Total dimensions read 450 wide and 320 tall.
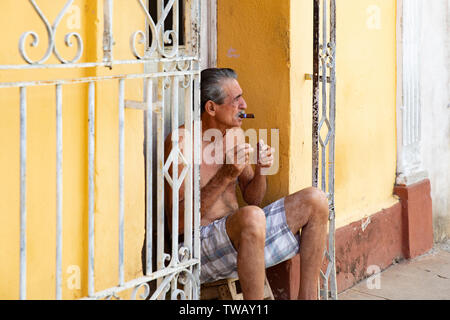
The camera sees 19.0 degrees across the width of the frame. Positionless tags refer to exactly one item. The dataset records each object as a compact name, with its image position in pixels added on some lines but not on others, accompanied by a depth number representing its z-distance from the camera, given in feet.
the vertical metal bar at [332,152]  23.92
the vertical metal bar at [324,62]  23.67
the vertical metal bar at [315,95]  22.67
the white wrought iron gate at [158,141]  16.03
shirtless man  20.61
